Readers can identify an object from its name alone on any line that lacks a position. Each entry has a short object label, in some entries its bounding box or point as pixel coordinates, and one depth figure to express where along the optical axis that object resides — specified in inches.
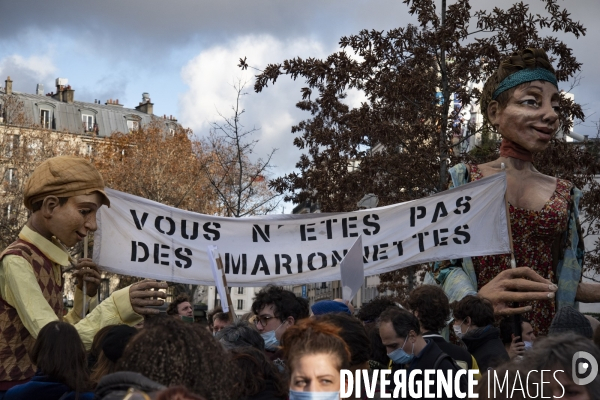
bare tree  921.5
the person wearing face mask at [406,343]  237.3
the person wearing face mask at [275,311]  299.6
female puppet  246.7
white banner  278.4
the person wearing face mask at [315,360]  165.6
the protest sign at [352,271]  271.7
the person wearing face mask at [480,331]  267.3
